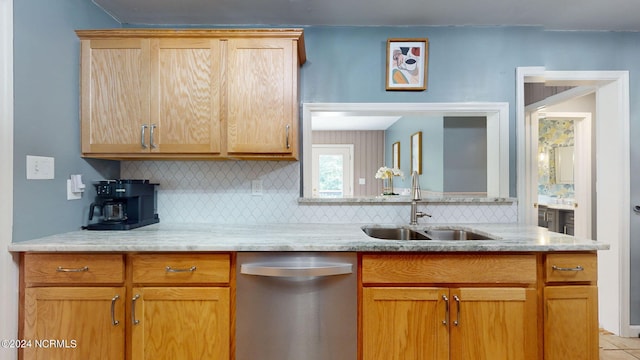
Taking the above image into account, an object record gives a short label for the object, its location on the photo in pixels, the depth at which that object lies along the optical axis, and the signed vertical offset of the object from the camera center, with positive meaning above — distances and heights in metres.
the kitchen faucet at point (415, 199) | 2.06 -0.11
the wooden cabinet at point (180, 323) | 1.45 -0.67
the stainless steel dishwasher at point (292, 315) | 1.47 -0.64
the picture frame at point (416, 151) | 4.17 +0.44
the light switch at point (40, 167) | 1.52 +0.07
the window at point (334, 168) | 7.34 +0.33
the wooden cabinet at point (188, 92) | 1.80 +0.53
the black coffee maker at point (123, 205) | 1.80 -0.15
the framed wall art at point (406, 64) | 2.17 +0.84
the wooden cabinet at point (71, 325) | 1.44 -0.68
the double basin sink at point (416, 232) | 2.04 -0.34
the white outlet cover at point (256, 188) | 2.20 -0.05
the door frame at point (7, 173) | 1.41 +0.04
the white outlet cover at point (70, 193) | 1.75 -0.07
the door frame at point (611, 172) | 2.19 +0.08
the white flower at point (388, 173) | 2.97 +0.09
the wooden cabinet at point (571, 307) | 1.46 -0.60
